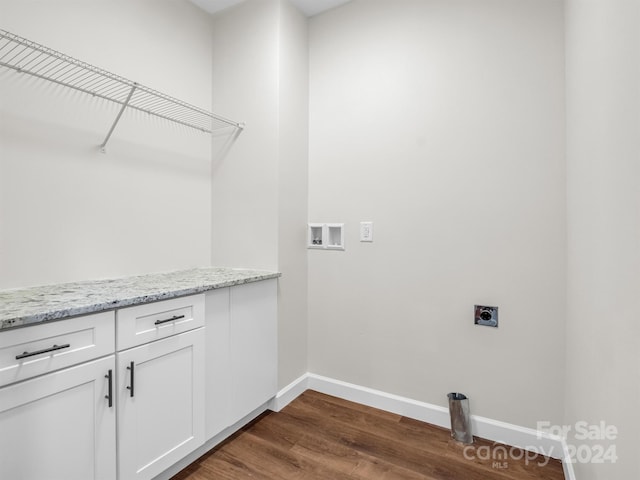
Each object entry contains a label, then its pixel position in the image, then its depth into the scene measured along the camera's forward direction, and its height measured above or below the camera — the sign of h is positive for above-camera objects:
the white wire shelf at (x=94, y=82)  1.42 +0.79
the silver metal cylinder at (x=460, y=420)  1.75 -0.96
